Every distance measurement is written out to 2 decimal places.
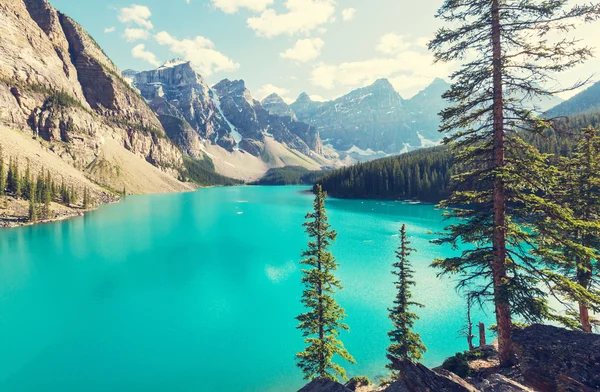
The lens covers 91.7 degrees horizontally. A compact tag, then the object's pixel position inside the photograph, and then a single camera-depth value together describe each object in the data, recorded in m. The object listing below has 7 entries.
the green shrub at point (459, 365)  12.56
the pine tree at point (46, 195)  83.99
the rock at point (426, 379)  8.66
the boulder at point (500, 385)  8.95
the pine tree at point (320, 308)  18.30
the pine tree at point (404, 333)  19.02
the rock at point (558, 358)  8.93
